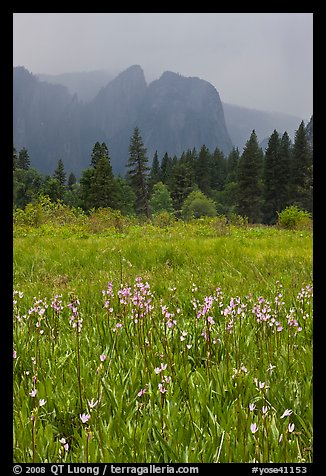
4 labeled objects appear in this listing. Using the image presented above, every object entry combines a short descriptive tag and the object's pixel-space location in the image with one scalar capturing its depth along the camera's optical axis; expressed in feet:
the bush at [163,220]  78.99
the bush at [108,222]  68.69
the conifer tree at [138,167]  258.37
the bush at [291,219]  93.32
